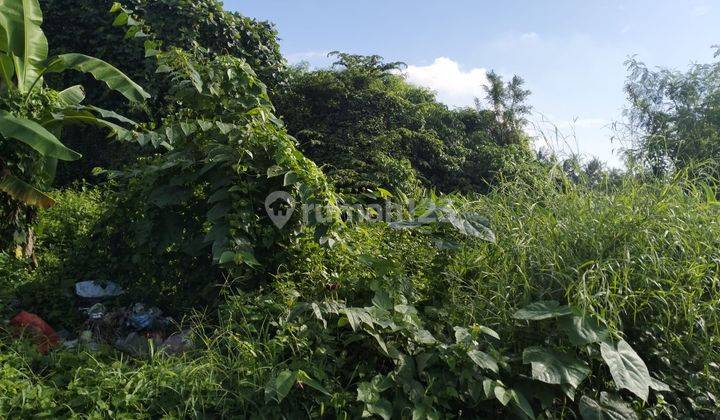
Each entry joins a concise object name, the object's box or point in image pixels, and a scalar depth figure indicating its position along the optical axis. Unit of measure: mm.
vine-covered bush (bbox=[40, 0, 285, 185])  7957
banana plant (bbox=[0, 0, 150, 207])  4301
